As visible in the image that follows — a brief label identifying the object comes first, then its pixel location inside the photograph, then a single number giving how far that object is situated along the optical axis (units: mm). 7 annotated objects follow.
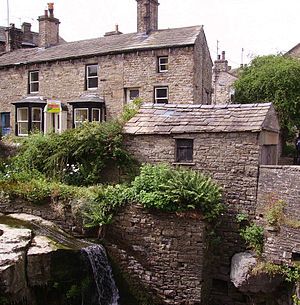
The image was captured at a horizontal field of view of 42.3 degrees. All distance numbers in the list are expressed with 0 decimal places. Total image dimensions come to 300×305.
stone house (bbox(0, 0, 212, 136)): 20562
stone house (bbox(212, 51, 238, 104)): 31359
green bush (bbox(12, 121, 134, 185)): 13453
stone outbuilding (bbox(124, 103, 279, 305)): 12055
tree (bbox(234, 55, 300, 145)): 22016
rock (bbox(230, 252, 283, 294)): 10602
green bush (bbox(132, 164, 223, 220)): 11094
